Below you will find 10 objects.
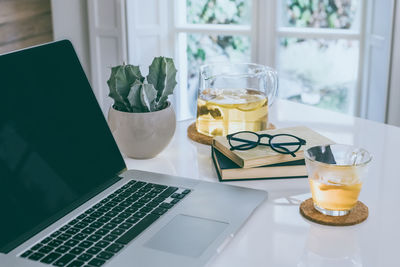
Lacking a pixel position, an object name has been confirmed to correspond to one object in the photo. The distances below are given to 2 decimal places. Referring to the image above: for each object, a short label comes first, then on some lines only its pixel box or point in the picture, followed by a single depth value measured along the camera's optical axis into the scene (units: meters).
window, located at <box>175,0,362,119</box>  2.98
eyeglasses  1.03
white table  0.74
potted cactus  1.08
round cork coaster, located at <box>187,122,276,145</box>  1.23
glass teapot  1.18
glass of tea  0.84
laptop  0.73
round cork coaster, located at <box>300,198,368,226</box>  0.83
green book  1.00
